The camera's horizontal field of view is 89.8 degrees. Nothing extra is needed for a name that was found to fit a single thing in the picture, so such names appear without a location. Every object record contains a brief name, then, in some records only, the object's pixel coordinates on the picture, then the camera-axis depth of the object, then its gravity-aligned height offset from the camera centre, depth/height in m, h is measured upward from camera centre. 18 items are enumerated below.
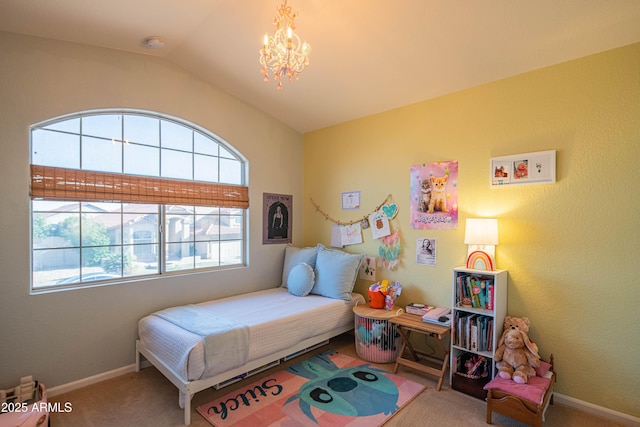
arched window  2.44 +0.11
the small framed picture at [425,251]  2.96 -0.35
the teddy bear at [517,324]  2.32 -0.81
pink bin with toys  2.89 -1.13
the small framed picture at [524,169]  2.33 +0.34
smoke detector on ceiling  2.53 +1.35
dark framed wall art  3.76 -0.07
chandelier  1.70 +0.86
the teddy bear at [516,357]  2.16 -0.99
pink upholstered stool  1.93 -1.15
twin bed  2.16 -0.89
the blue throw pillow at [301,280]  3.33 -0.71
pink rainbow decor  2.49 -0.38
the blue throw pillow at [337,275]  3.26 -0.65
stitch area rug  2.09 -1.35
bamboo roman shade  2.38 +0.19
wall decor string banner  3.24 -0.20
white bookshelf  2.34 -0.83
